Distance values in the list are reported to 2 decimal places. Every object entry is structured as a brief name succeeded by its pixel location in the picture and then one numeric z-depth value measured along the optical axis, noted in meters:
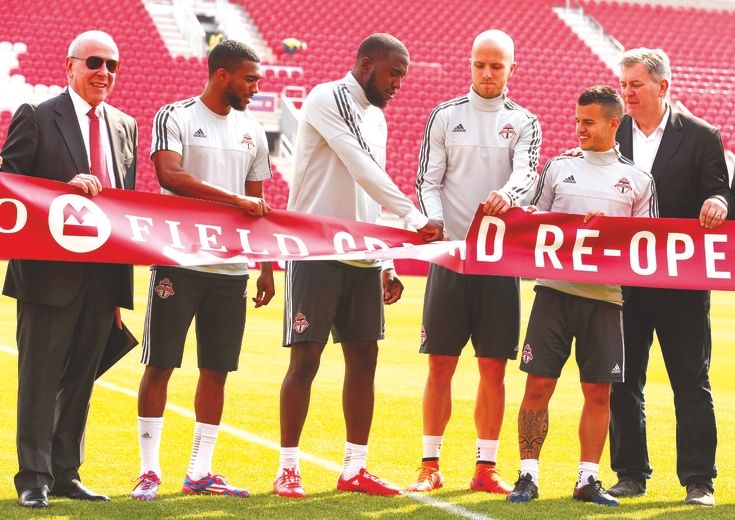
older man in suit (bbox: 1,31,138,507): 5.07
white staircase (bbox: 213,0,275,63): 31.67
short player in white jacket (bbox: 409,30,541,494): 5.80
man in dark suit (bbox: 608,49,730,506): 5.77
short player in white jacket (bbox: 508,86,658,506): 5.54
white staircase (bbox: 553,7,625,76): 36.12
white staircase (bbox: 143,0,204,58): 30.90
